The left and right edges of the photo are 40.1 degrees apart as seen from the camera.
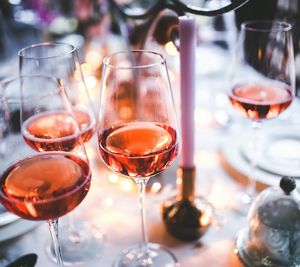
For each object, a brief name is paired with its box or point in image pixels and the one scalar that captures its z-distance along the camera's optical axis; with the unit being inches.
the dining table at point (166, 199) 33.0
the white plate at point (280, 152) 39.3
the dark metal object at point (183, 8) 28.2
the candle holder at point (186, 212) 33.8
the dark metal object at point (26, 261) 29.5
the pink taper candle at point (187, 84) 30.0
